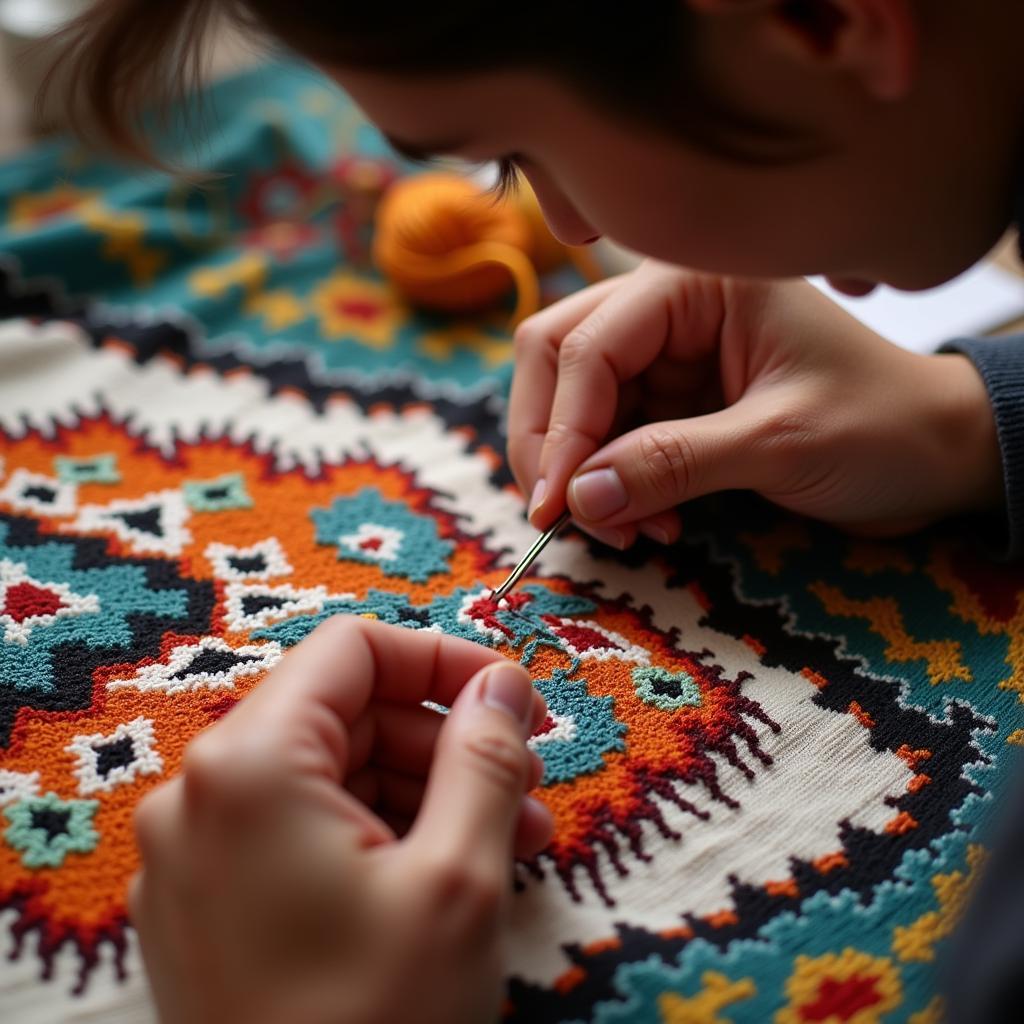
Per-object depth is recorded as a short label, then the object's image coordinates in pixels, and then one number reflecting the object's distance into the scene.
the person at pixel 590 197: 0.37
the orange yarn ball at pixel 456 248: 0.84
